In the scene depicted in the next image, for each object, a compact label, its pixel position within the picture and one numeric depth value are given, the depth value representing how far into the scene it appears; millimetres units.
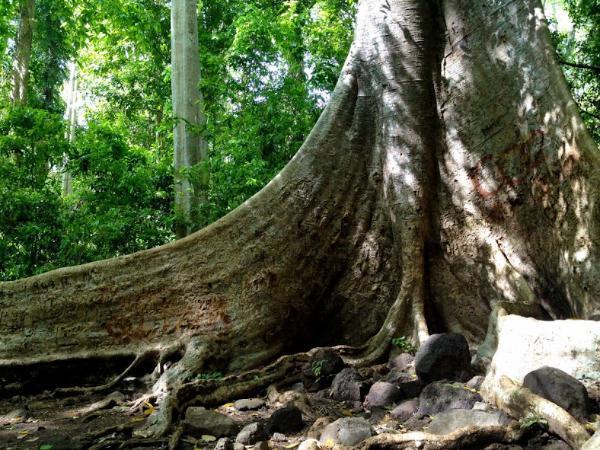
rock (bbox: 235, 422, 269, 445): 2863
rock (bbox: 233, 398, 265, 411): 3602
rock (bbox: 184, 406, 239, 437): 3074
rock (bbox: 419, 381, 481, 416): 3010
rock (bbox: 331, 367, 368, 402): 3594
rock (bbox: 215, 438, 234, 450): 2786
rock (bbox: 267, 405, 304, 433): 3004
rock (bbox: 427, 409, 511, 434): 2561
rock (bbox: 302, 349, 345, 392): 3910
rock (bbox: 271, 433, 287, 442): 2912
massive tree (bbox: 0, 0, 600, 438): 4129
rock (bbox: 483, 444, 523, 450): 2402
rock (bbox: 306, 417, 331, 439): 2891
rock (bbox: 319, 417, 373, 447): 2672
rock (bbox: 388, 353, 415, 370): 3953
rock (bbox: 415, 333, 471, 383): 3408
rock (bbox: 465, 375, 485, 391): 3250
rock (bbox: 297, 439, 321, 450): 2574
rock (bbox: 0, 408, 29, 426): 3633
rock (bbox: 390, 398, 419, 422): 3135
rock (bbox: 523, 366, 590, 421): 2549
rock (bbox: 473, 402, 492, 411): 2821
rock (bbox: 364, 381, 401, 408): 3402
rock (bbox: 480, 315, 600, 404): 2904
